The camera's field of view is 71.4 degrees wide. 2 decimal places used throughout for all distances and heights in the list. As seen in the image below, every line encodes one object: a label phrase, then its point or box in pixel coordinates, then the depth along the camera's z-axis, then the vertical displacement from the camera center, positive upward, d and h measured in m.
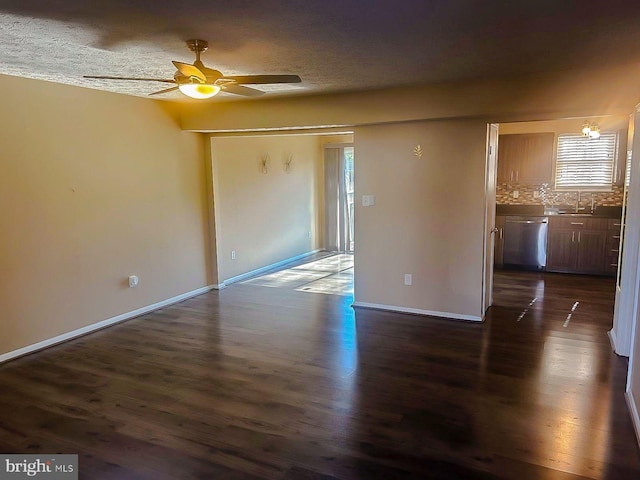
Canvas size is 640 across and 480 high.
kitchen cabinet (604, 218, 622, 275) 6.18 -0.82
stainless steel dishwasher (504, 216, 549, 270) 6.66 -0.81
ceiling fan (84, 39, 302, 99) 2.73 +0.72
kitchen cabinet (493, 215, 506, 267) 6.95 -0.82
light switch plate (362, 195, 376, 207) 4.89 -0.11
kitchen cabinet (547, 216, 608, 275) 6.29 -0.82
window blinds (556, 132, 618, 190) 6.58 +0.39
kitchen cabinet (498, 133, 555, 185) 6.77 +0.47
